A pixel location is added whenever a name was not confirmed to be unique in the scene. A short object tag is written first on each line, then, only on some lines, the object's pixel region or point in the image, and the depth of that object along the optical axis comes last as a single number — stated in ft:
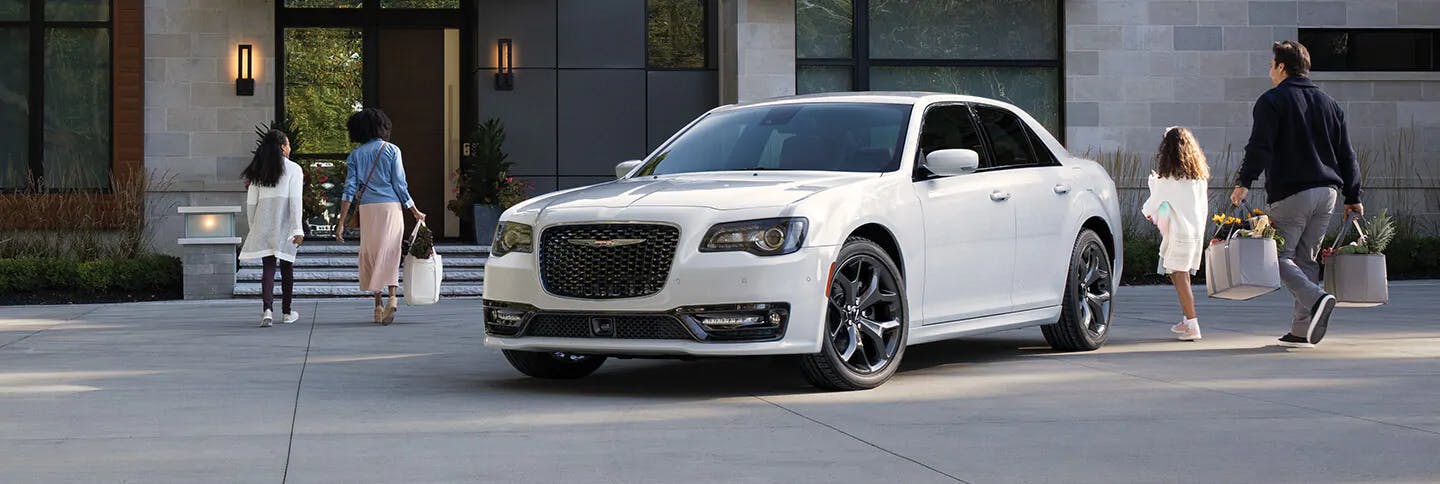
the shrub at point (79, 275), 59.00
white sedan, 27.40
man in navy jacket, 36.01
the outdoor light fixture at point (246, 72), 69.31
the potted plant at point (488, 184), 68.95
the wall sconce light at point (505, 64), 72.55
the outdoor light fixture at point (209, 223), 60.18
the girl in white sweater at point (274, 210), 47.11
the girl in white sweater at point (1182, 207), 38.52
